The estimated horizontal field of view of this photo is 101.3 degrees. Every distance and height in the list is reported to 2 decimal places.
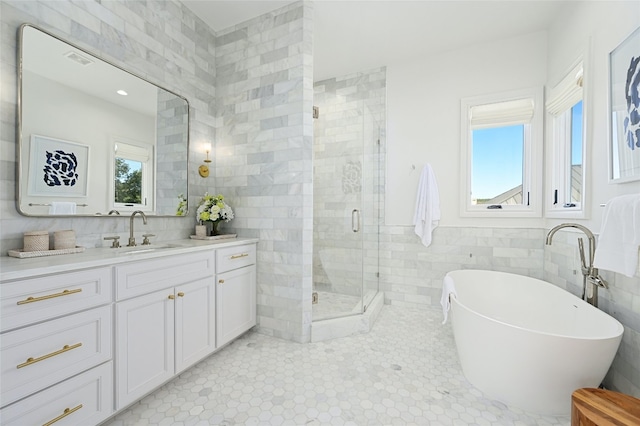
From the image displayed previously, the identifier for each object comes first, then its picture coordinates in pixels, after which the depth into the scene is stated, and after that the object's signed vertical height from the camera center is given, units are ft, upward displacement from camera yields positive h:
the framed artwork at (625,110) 4.88 +2.09
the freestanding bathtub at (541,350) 4.41 -2.58
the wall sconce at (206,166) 8.46 +1.44
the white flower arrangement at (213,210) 7.88 +0.03
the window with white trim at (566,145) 7.34 +2.15
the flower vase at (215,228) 8.29 -0.55
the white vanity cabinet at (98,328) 3.48 -2.00
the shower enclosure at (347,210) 9.18 +0.10
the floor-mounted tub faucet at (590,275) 5.76 -1.32
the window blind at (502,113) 9.21 +3.68
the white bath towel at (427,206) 9.98 +0.29
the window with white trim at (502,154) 9.04 +2.23
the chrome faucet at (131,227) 6.33 -0.42
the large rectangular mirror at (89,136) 4.97 +1.66
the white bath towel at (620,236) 4.36 -0.36
